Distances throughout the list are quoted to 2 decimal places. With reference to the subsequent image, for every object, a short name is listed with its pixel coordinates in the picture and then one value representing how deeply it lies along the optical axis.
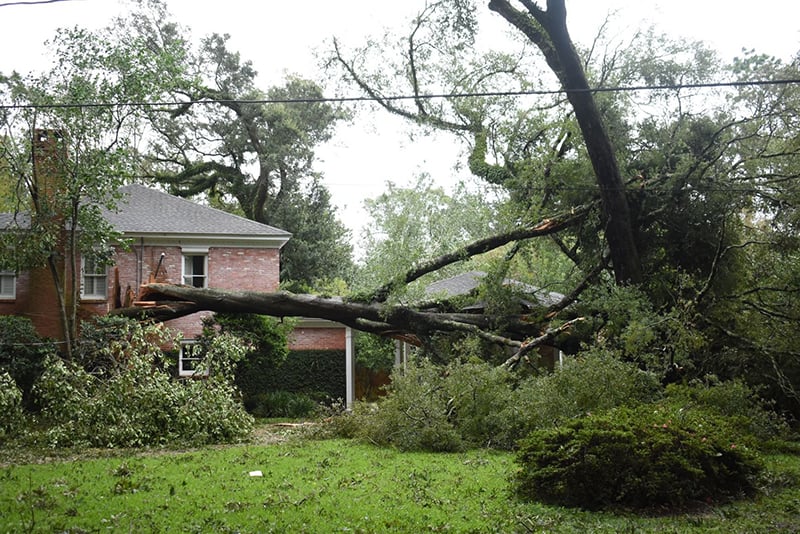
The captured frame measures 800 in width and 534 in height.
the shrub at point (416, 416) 12.68
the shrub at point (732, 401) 12.20
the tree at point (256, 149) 33.31
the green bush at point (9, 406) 14.52
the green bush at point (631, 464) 7.90
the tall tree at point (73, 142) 18.23
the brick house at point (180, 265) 22.41
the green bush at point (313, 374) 23.62
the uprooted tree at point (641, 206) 14.60
